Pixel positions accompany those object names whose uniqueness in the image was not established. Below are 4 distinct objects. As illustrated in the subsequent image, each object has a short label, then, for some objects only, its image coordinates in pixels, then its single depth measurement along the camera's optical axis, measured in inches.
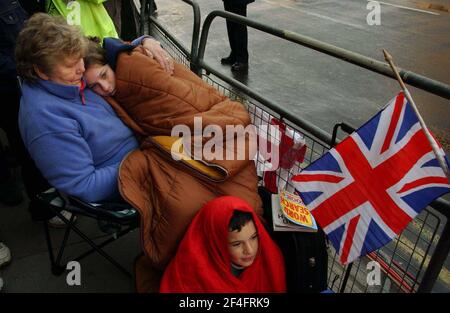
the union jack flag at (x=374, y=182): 60.9
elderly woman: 79.4
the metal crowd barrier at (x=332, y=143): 68.7
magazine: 80.1
